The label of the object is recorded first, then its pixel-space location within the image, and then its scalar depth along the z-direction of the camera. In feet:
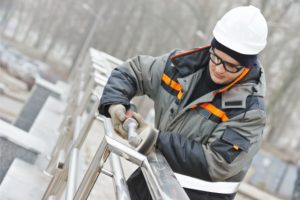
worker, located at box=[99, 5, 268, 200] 16.55
